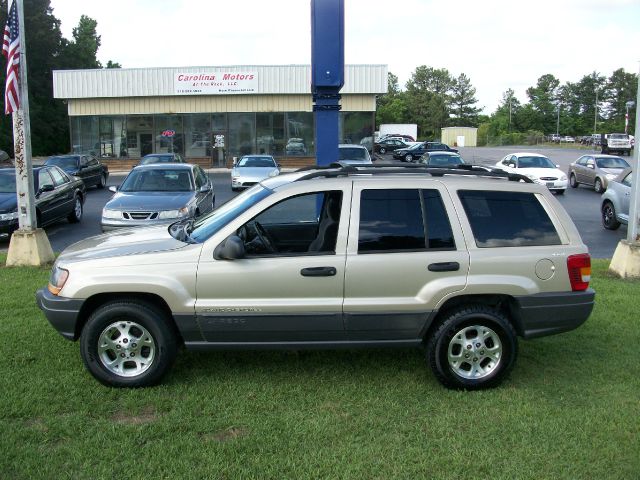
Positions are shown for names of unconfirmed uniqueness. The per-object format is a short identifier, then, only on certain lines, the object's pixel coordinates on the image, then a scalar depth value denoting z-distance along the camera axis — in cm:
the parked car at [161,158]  2614
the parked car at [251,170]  2245
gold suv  483
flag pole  946
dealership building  3569
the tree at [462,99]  11038
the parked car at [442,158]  2570
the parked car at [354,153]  2239
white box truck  7456
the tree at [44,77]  6047
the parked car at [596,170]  2262
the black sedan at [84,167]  2415
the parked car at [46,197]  1194
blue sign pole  916
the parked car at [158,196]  1091
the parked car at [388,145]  5088
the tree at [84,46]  6675
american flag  927
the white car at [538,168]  2202
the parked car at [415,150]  4244
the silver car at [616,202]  1327
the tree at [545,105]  10912
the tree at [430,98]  10512
